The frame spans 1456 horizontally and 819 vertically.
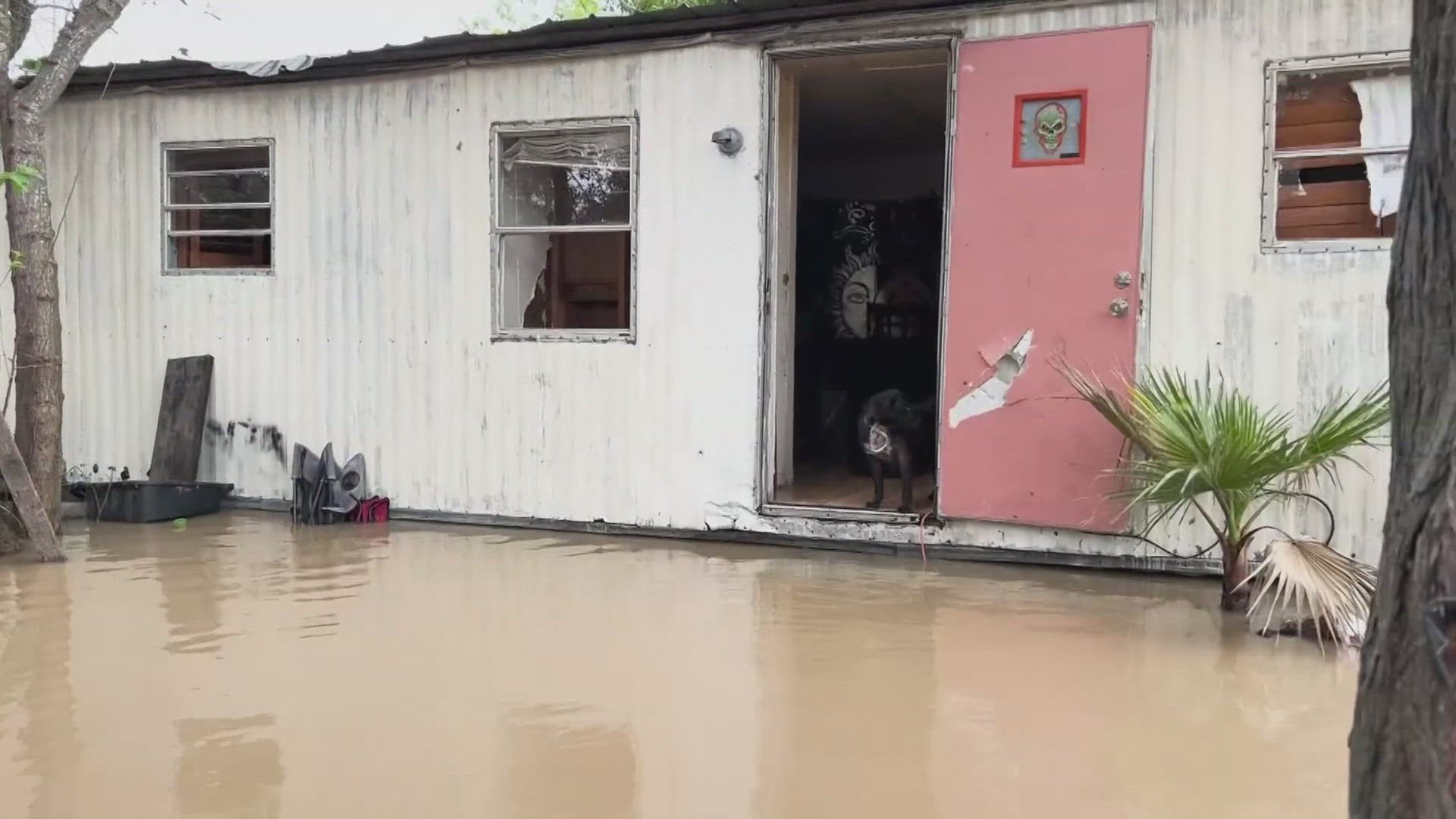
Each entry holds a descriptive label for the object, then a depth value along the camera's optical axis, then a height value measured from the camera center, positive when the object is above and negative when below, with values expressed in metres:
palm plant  4.69 -0.38
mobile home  5.68 +0.66
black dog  6.64 -0.41
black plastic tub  7.66 -0.97
